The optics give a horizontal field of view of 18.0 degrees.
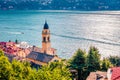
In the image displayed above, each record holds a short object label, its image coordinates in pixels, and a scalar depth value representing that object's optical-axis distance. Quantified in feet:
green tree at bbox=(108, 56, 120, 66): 244.34
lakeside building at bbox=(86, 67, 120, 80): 99.48
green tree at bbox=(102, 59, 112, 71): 173.68
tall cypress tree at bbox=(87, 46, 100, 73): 179.75
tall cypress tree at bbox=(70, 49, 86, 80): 177.37
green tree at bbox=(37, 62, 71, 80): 94.54
